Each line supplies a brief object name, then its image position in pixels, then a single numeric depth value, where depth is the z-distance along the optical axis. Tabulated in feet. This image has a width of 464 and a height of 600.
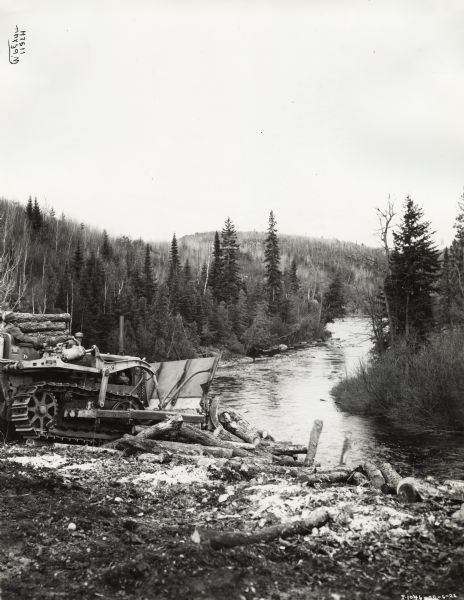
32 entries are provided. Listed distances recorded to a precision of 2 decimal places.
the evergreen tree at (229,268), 241.96
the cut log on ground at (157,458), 30.76
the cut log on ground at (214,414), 43.45
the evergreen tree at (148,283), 201.33
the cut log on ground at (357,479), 29.43
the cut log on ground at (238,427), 44.39
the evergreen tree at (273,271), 249.96
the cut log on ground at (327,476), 27.56
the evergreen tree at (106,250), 245.45
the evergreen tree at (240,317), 194.33
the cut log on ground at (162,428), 35.83
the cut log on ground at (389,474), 30.63
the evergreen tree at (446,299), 129.39
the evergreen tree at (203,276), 255.19
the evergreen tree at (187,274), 224.94
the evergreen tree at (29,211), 229.31
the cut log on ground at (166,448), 32.99
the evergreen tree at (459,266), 136.86
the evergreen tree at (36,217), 226.85
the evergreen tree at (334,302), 280.31
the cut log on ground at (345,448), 39.34
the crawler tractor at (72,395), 38.14
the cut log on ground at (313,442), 39.11
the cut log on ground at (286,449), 41.98
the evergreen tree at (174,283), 187.93
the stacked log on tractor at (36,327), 40.29
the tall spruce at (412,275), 108.06
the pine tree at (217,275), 242.39
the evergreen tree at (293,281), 289.12
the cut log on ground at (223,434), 41.49
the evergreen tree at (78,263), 186.09
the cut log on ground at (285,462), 35.29
